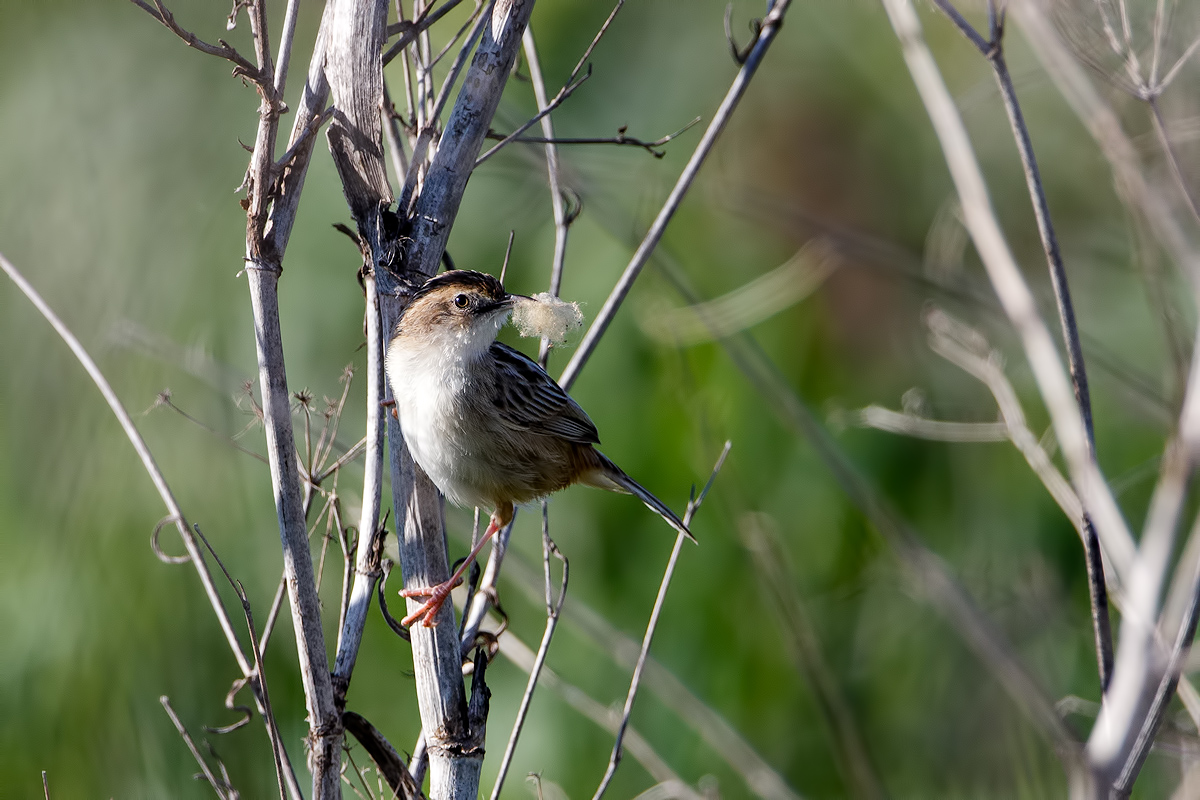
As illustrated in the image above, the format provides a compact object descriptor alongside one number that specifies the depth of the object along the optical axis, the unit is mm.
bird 5543
